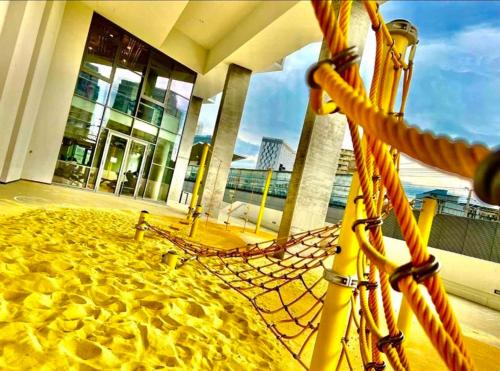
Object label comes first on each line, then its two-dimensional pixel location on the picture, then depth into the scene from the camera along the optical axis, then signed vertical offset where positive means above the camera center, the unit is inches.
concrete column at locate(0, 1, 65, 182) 236.1 +43.0
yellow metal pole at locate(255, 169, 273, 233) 309.2 +13.1
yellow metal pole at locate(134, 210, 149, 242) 145.6 -27.9
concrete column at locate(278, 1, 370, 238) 219.8 +29.3
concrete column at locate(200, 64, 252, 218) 370.6 +66.6
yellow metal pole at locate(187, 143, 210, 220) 267.4 +5.3
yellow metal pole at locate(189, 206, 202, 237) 193.2 -24.3
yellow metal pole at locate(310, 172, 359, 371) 45.5 -13.8
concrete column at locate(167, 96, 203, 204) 448.4 +44.8
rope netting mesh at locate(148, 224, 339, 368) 84.7 -37.4
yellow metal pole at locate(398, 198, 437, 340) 61.2 +1.9
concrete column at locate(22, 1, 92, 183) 292.8 +55.3
